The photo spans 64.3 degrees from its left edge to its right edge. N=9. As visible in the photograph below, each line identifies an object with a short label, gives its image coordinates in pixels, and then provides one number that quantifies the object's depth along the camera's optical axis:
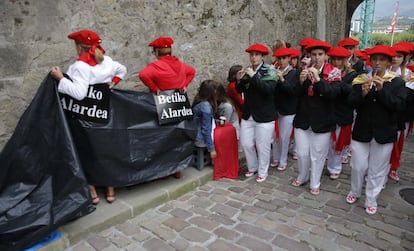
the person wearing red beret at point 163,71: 3.77
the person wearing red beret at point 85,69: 3.07
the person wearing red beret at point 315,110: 3.82
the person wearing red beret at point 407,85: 4.06
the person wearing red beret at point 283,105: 4.38
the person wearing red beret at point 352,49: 5.57
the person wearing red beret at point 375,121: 3.27
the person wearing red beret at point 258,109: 4.15
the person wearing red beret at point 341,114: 3.84
